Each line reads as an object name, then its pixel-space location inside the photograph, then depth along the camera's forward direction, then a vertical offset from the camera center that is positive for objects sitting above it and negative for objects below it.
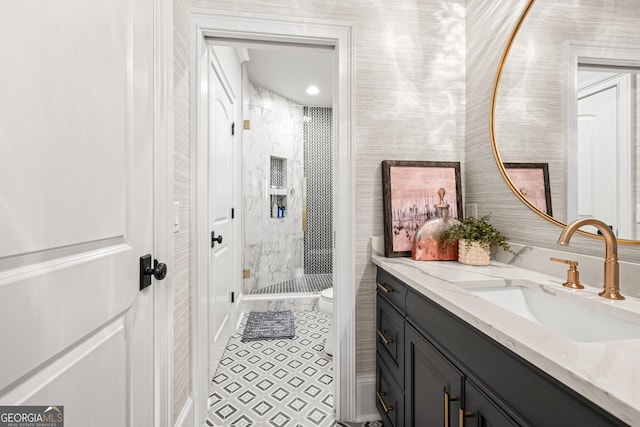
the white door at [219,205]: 1.98 +0.07
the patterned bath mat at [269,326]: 2.67 -1.07
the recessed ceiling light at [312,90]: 3.78 +1.56
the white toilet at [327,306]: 2.37 -0.79
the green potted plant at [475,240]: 1.41 -0.13
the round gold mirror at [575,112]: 0.98 +0.39
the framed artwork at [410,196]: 1.62 +0.10
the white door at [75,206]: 0.52 +0.02
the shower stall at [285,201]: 3.52 +0.18
